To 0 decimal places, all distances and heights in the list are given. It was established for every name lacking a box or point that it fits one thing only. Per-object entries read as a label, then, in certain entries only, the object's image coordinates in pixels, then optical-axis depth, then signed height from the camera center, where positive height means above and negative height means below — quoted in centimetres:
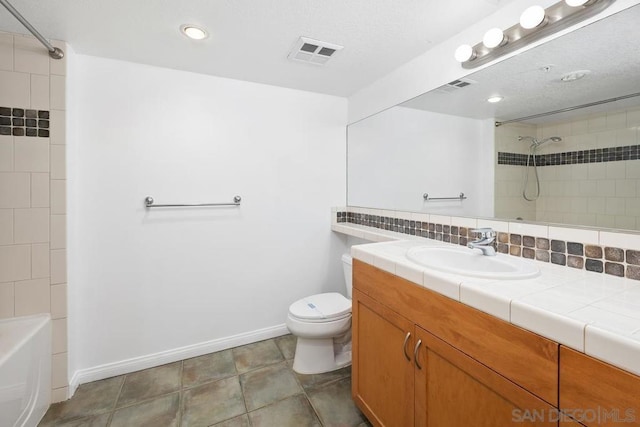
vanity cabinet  70 -47
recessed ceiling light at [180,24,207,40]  145 +93
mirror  100 +36
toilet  171 -74
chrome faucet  124 -13
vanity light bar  103 +74
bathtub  120 -75
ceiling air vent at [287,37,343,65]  158 +94
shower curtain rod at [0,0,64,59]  113 +83
